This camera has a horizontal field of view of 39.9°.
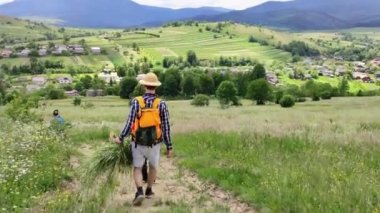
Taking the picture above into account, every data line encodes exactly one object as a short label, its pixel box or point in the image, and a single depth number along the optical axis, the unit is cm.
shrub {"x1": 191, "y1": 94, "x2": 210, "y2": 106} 6506
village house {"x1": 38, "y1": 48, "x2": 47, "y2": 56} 16540
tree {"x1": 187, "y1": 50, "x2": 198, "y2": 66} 17825
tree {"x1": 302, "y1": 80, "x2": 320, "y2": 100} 8885
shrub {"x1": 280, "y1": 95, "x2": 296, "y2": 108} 5997
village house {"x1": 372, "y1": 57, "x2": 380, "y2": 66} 18791
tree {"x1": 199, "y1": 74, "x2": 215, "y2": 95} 9131
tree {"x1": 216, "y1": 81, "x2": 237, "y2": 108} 6794
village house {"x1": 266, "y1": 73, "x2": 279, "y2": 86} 12061
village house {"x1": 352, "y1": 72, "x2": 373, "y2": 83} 13727
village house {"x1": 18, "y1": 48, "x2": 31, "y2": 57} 16602
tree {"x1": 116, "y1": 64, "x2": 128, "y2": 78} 13500
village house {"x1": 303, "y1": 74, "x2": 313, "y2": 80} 13885
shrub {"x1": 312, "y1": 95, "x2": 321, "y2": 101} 7932
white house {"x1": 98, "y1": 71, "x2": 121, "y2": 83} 11847
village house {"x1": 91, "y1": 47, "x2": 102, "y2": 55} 17802
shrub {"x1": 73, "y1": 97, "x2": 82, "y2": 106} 6515
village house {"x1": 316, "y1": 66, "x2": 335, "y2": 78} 15250
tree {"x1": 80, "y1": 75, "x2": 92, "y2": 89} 11381
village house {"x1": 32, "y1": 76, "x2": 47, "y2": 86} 11745
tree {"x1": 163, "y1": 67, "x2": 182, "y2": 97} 9125
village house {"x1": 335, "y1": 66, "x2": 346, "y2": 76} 15475
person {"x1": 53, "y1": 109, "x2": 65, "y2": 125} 1776
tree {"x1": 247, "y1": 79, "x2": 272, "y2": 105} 7225
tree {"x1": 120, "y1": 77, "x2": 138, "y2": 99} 8557
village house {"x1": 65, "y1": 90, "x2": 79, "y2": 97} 9820
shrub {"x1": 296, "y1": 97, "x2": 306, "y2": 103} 7552
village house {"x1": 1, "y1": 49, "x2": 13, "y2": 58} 16536
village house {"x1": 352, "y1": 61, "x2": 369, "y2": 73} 16912
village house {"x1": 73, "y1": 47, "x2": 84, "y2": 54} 17812
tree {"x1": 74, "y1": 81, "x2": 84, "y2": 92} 11071
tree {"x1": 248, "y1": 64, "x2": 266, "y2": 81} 9765
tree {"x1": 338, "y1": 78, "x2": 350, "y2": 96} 9979
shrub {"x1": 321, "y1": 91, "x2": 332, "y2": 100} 8218
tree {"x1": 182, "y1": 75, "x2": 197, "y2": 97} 9002
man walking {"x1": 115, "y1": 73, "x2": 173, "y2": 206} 897
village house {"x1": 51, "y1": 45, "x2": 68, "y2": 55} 17116
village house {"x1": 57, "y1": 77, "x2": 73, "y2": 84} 12056
